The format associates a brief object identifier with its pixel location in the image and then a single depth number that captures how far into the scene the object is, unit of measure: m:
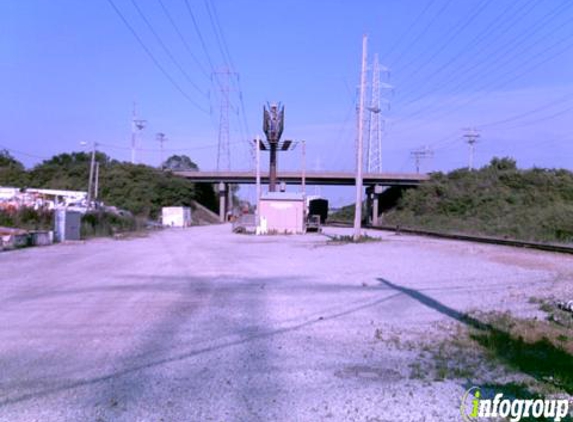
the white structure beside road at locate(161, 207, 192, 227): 76.58
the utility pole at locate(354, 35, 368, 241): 40.19
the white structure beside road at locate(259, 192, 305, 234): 52.34
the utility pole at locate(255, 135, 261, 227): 63.41
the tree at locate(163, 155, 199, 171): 182.52
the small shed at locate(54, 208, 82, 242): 36.06
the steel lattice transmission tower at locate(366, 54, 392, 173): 69.59
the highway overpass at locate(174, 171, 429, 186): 100.19
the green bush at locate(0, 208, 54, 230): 39.59
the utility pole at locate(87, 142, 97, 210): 52.78
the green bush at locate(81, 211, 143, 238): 43.62
